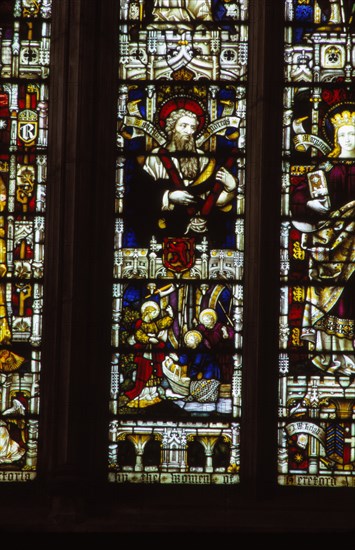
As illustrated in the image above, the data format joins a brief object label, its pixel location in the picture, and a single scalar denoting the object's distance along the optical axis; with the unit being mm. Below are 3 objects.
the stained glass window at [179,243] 19109
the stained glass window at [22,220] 19141
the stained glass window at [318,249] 19125
